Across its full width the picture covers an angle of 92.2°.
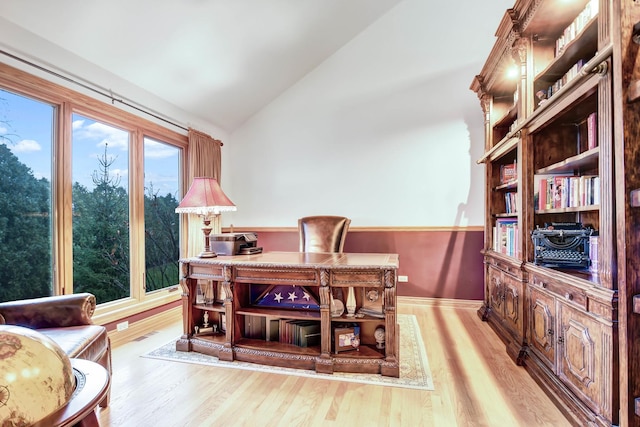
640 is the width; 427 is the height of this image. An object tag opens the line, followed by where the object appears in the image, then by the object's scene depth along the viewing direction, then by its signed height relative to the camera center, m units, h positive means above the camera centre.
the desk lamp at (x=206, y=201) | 2.43 +0.12
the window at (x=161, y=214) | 3.22 +0.03
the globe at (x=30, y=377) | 0.70 -0.39
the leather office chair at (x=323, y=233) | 3.13 -0.18
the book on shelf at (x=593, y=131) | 1.67 +0.45
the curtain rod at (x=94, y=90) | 2.05 +1.05
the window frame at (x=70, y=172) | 2.23 +0.38
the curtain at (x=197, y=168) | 3.51 +0.58
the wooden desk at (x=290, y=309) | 2.06 -0.69
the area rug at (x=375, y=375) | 1.98 -1.08
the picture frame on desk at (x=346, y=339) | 2.15 -0.87
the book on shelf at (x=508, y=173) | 2.82 +0.38
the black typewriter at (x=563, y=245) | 1.82 -0.20
